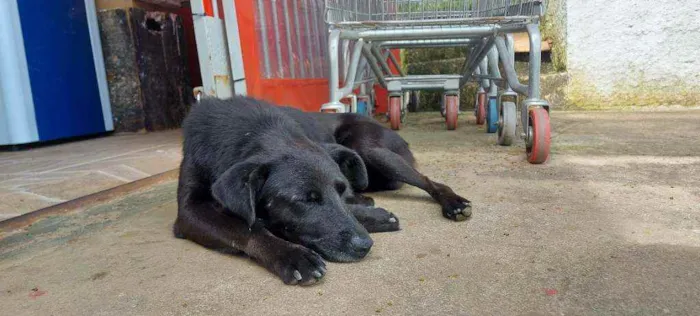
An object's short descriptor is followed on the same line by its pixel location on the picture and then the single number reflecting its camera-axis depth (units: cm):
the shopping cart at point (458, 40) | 86
